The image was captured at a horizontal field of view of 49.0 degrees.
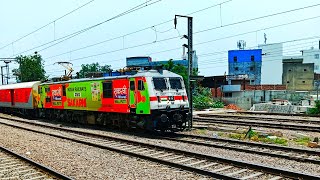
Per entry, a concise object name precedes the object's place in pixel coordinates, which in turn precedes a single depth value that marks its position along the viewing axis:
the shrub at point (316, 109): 29.82
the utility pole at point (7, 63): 47.57
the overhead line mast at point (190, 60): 17.73
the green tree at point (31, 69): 61.71
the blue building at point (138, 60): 82.84
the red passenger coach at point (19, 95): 28.82
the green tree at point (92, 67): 95.06
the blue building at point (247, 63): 70.12
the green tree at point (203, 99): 41.41
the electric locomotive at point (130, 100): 15.58
